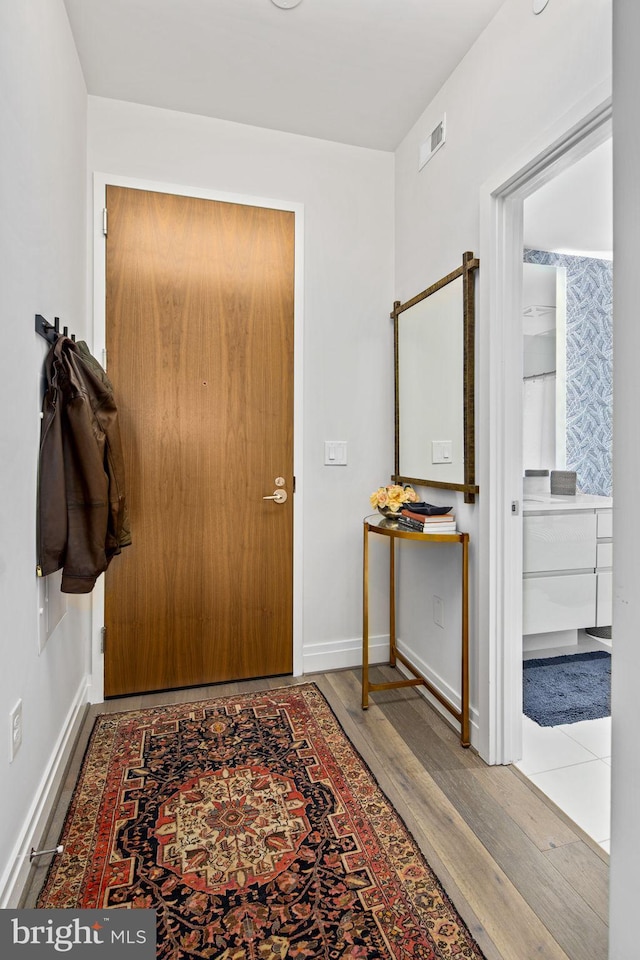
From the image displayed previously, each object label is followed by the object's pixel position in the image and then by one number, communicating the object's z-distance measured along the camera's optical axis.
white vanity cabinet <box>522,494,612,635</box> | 2.74
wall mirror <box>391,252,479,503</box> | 2.08
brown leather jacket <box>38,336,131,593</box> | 1.59
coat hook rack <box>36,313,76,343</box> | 1.55
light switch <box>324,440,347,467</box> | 2.73
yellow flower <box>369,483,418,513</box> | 2.37
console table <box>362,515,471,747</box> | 2.03
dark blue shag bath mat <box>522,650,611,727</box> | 2.32
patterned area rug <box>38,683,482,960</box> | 1.24
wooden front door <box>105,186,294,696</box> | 2.43
